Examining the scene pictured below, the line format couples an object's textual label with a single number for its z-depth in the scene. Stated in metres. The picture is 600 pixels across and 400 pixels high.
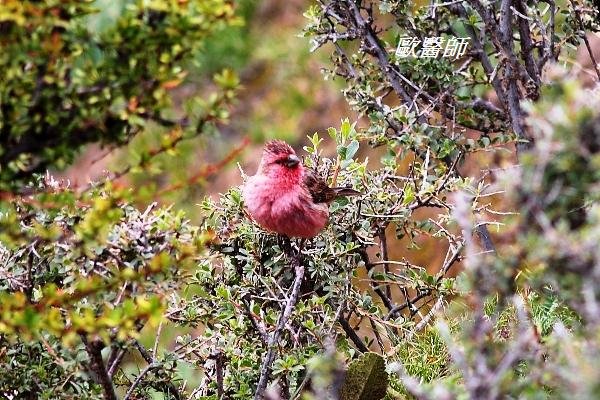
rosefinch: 8.83
